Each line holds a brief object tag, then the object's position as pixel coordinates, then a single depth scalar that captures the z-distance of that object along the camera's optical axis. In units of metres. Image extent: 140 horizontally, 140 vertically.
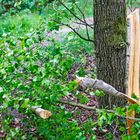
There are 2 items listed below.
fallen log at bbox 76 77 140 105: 3.19
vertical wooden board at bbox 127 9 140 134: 4.00
